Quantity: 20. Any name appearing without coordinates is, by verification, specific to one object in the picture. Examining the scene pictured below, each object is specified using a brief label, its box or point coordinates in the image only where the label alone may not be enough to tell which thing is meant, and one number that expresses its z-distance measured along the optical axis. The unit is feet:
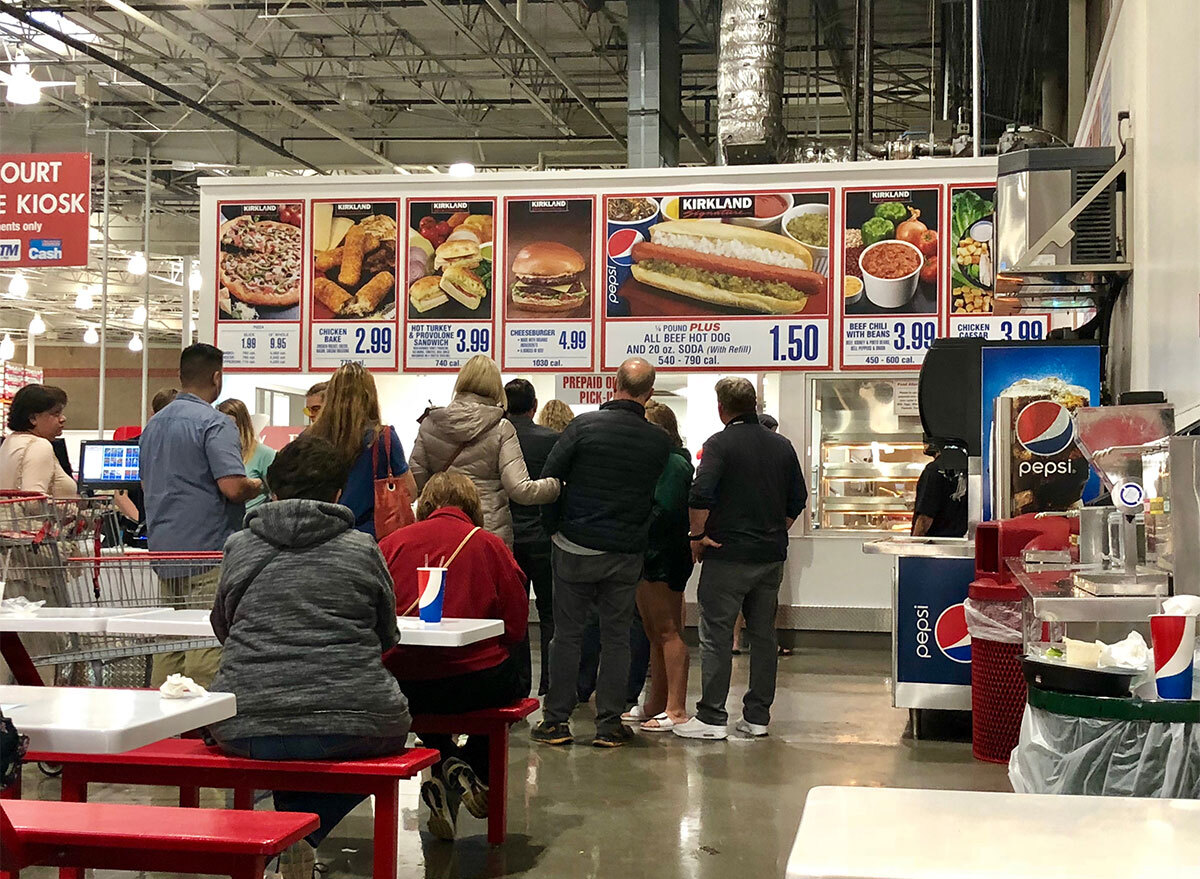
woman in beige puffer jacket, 18.40
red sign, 36.09
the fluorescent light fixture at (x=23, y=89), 34.17
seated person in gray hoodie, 10.66
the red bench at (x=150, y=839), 8.14
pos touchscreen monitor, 33.73
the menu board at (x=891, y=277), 26.25
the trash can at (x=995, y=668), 16.40
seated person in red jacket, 13.61
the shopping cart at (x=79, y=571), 12.62
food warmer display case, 29.22
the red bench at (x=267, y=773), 10.79
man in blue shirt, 16.17
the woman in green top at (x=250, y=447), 20.52
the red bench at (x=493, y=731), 13.66
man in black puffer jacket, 18.60
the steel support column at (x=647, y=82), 36.29
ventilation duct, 31.30
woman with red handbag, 16.30
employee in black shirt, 22.57
